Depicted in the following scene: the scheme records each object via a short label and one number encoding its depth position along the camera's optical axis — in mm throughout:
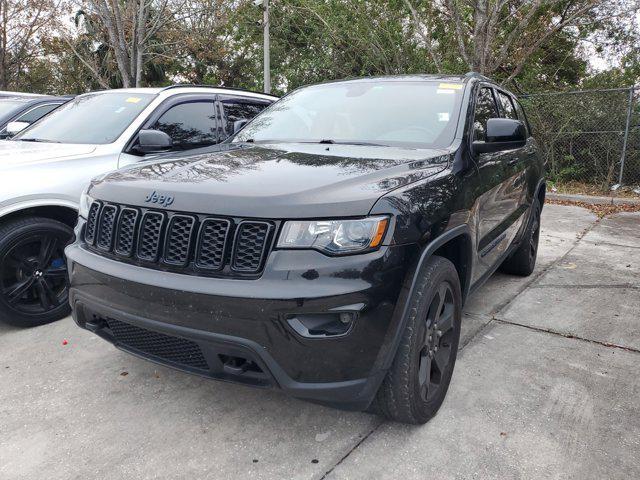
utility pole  12359
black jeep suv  1948
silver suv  3455
